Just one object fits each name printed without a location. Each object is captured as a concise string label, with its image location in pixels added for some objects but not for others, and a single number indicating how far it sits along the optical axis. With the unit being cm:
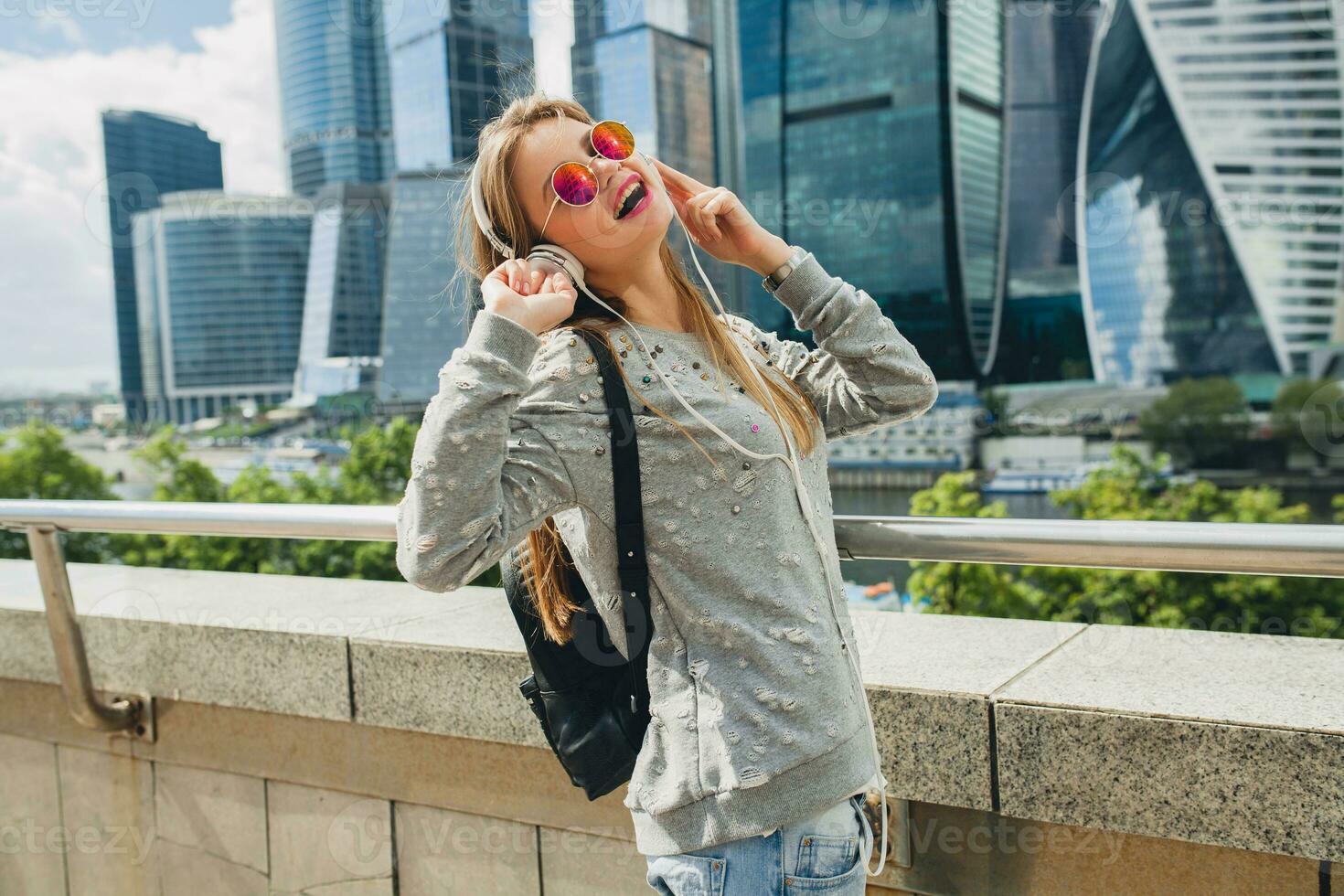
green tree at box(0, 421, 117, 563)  4272
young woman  140
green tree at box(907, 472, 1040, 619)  1953
